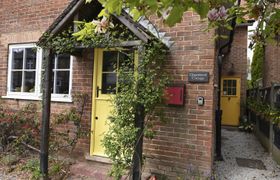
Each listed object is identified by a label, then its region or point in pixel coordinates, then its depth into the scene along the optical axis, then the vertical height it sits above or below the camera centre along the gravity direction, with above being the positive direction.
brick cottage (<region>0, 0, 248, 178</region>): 3.56 +0.50
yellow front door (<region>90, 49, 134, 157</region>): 4.28 +0.05
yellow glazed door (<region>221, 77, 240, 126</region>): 8.84 -0.11
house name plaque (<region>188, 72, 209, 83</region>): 3.53 +0.36
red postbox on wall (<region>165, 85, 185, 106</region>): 3.61 +0.03
